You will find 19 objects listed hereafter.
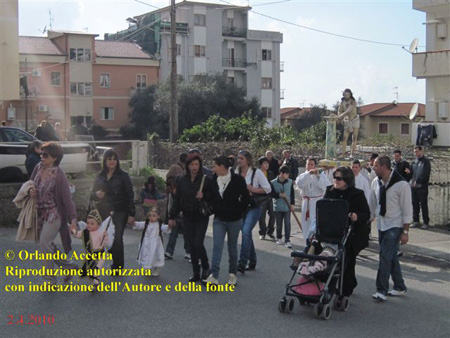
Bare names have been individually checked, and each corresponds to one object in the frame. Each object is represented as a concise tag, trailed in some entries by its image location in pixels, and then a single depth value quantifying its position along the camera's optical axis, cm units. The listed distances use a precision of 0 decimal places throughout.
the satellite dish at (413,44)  3189
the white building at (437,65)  3412
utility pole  2822
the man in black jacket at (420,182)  1511
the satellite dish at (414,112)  2941
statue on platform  1727
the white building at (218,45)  6438
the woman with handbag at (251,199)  1015
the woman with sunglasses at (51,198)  854
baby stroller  786
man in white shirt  858
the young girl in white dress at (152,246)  962
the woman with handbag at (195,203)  905
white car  1480
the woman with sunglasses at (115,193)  930
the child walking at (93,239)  895
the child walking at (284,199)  1284
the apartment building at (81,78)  5556
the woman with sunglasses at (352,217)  832
